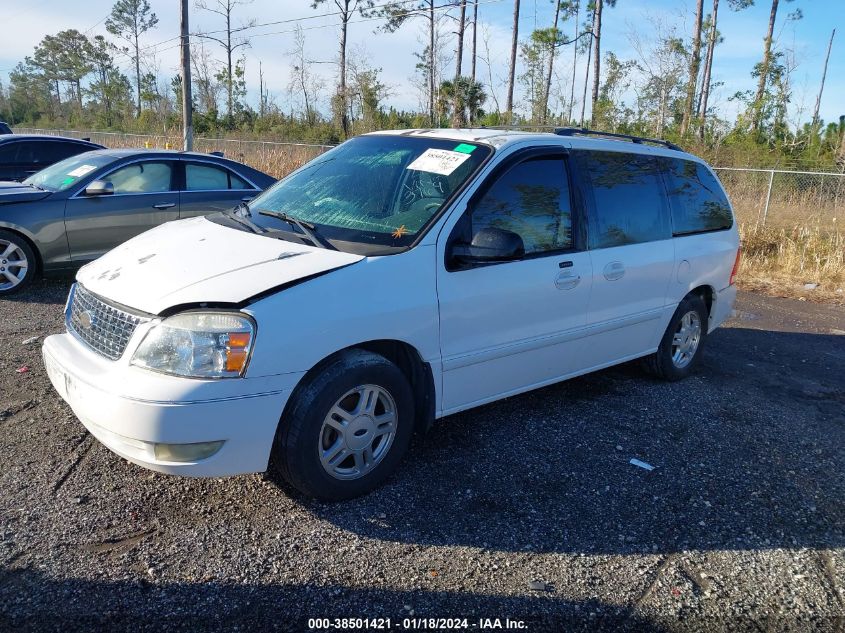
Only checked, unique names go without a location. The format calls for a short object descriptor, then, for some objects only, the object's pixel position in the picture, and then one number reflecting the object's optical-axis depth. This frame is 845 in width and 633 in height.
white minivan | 2.81
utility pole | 17.80
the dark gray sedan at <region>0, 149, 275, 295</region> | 6.88
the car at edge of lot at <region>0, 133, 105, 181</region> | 10.40
